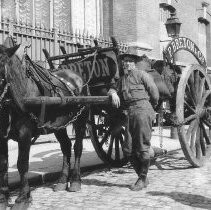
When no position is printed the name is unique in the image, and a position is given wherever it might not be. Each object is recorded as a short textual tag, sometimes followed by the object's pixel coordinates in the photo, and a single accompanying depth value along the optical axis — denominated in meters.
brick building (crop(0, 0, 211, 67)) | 13.65
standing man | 6.39
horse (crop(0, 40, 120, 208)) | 5.18
